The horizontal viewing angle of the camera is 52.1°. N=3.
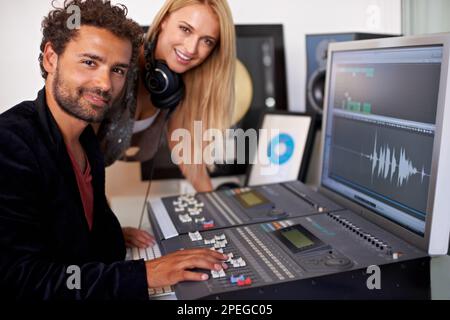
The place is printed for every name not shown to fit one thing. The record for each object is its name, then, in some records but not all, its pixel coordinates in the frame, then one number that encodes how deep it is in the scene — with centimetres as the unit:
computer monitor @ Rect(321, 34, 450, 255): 83
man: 80
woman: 123
